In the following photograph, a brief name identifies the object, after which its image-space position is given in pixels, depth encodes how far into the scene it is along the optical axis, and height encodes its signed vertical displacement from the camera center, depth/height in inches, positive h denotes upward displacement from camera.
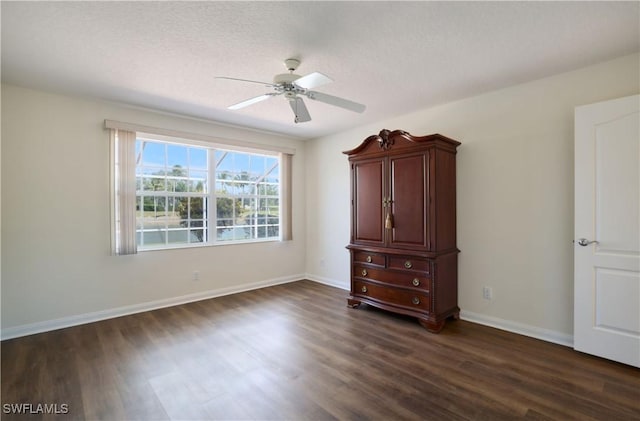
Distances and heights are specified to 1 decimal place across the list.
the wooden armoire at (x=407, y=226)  122.3 -7.2
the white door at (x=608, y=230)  89.9 -6.8
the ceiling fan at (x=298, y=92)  82.9 +35.1
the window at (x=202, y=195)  150.5 +8.5
